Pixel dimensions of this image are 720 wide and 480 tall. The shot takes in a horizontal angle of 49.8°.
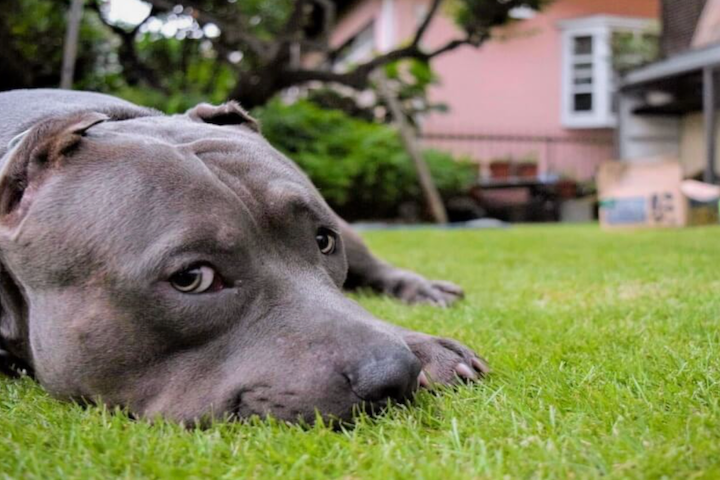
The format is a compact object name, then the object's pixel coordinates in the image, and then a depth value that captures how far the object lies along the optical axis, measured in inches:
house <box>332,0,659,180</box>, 579.5
